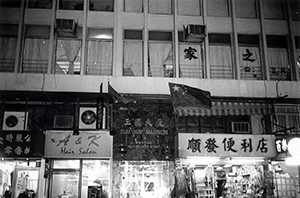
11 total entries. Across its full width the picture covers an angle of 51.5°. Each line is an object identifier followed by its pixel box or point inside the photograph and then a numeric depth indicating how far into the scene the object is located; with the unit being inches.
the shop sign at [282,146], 539.8
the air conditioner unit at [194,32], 586.2
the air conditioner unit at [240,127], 599.1
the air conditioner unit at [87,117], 573.6
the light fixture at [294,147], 308.3
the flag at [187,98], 490.6
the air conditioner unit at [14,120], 556.7
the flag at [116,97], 490.0
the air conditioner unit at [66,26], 569.6
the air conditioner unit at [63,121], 566.2
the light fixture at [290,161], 538.6
